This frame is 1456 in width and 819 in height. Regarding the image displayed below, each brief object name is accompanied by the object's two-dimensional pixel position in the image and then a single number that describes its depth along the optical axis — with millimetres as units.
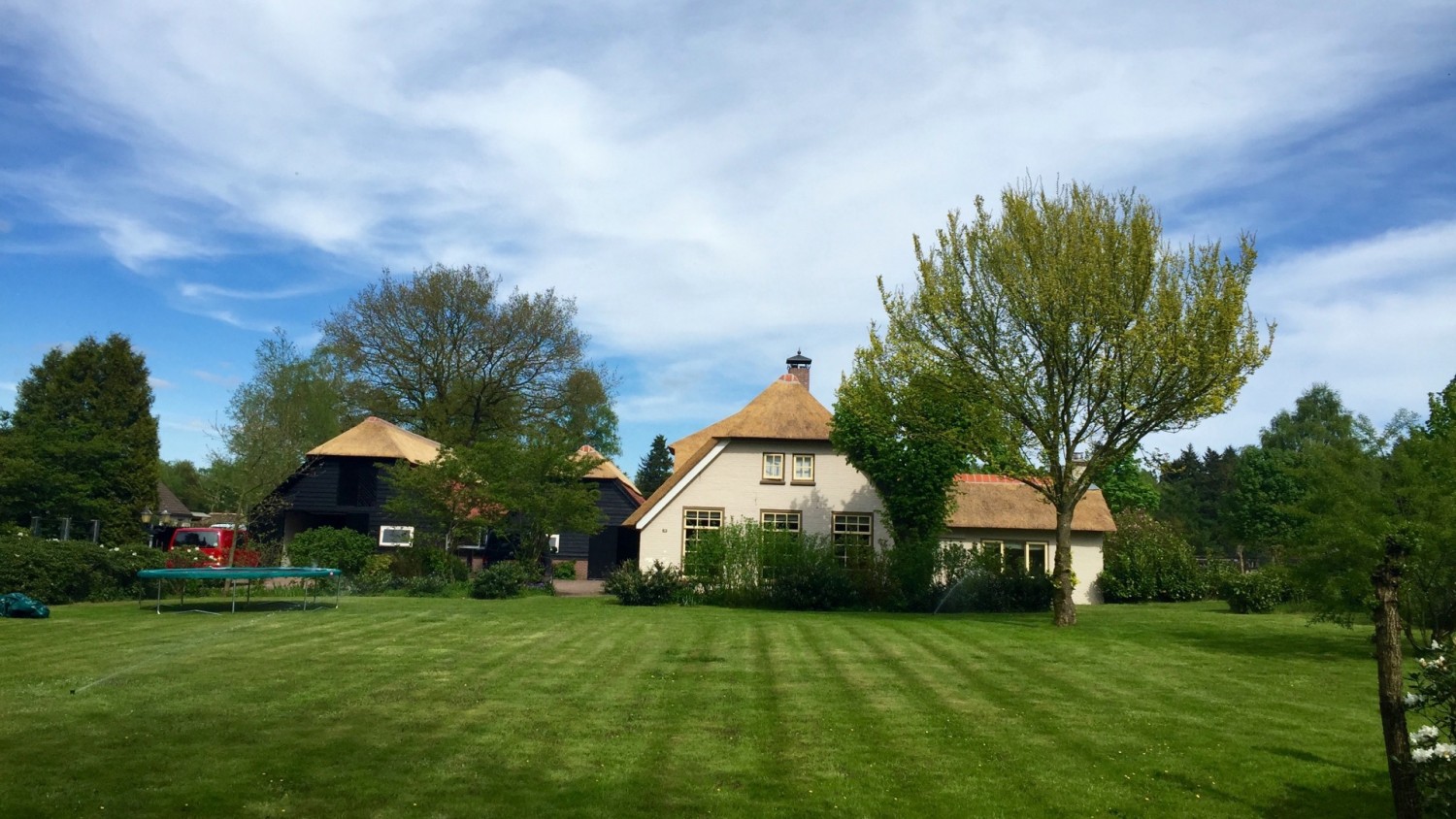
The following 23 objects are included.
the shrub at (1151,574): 36062
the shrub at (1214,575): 34181
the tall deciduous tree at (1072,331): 23188
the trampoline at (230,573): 22984
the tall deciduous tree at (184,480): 84375
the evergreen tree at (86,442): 34000
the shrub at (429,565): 34375
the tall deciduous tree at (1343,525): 17438
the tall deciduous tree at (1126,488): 63125
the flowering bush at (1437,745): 7020
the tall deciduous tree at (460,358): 55000
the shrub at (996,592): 30453
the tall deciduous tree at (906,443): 26891
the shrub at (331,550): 36125
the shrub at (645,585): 29906
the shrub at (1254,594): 28969
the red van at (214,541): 36375
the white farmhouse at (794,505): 36188
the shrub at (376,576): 32719
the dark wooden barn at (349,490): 45781
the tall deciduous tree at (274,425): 48719
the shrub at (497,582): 31750
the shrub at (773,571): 30438
